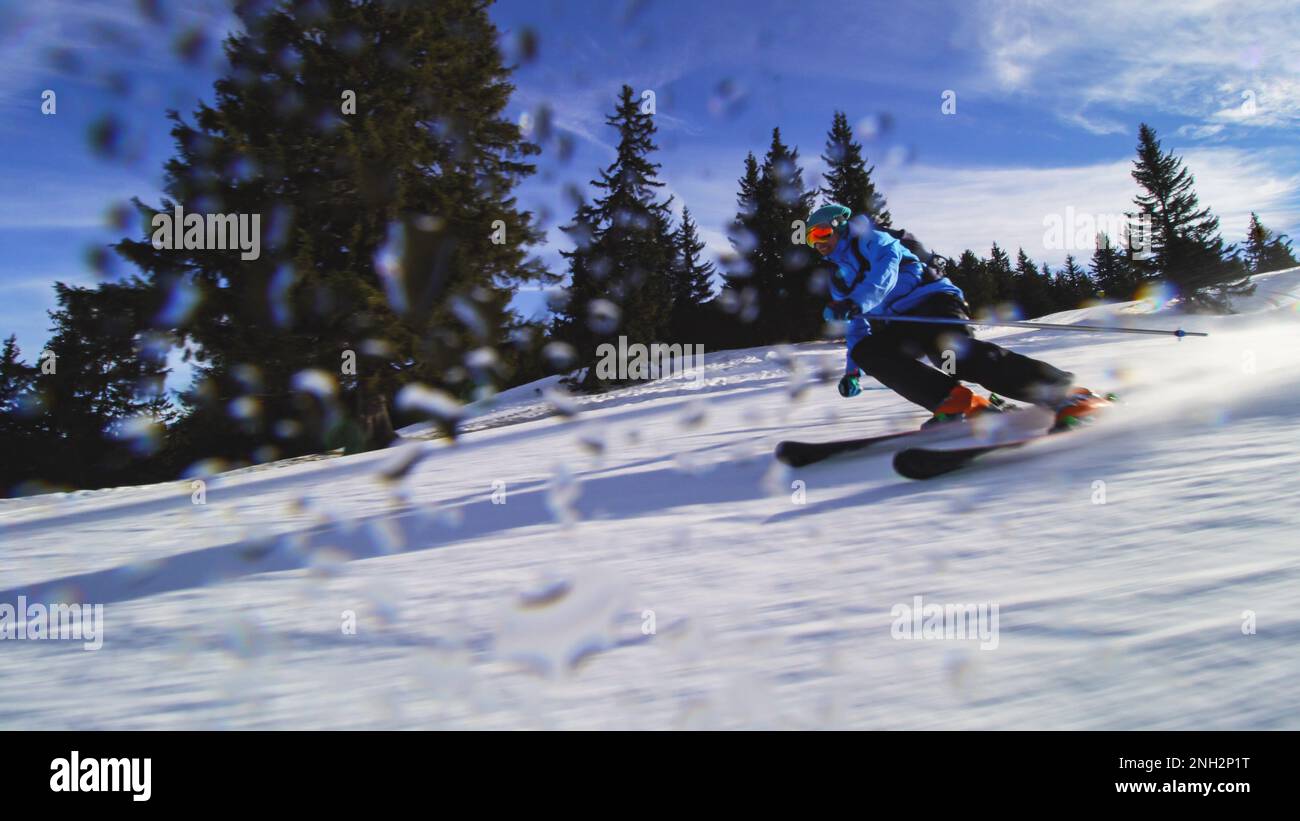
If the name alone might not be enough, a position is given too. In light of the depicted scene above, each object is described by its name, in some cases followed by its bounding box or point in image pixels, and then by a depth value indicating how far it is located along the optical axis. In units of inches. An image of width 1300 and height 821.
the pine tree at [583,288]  920.3
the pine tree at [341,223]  468.4
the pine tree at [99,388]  480.7
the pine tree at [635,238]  947.7
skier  165.0
